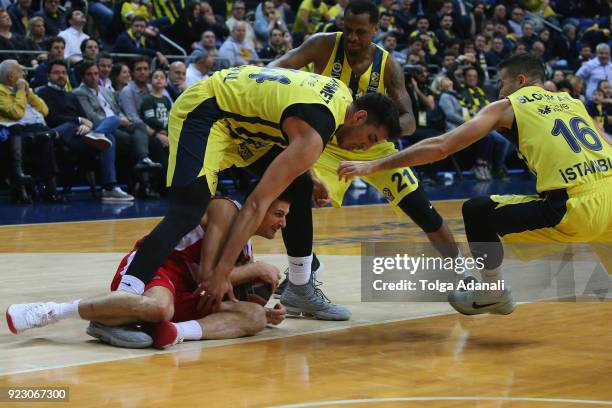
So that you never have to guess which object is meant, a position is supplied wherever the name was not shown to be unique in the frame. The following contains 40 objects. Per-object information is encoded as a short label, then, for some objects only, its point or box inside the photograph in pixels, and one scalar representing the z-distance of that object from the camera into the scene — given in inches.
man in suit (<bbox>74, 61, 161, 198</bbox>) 495.2
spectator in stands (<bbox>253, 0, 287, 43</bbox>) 660.7
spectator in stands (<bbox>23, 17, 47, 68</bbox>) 519.3
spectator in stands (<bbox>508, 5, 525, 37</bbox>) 831.1
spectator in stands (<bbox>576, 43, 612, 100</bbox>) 730.2
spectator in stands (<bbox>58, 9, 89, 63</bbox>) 543.5
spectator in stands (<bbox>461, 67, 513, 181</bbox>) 642.2
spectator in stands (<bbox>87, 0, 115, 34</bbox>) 591.5
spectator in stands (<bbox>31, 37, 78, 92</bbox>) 498.6
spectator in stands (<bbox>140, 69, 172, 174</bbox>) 511.5
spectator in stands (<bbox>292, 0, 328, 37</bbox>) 691.4
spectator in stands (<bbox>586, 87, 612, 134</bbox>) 682.2
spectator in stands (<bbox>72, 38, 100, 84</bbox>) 508.7
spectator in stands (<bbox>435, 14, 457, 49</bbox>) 740.6
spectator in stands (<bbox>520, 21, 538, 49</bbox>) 799.7
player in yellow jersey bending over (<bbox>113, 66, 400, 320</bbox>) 196.7
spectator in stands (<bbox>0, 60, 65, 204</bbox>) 459.8
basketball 219.0
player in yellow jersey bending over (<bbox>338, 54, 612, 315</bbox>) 211.5
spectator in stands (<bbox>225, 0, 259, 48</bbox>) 639.6
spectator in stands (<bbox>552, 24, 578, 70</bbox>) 832.3
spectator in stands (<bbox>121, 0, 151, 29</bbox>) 584.4
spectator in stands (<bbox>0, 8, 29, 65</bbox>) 513.0
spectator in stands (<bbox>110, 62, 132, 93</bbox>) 516.4
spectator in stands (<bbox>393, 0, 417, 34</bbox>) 741.9
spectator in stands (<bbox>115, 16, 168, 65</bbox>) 564.7
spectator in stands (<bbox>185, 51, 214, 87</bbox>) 563.2
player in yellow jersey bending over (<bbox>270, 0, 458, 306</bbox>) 256.8
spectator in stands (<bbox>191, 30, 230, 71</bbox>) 595.5
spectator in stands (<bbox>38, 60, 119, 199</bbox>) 479.8
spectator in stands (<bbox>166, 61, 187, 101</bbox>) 537.3
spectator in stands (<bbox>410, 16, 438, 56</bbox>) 710.5
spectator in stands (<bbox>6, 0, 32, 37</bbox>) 545.3
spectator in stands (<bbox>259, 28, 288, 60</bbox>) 626.2
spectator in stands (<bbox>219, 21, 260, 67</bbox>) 612.4
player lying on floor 195.6
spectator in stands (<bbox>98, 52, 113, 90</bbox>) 514.6
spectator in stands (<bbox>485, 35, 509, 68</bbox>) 757.9
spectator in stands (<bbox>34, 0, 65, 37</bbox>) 556.4
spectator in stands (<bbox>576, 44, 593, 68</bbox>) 786.2
